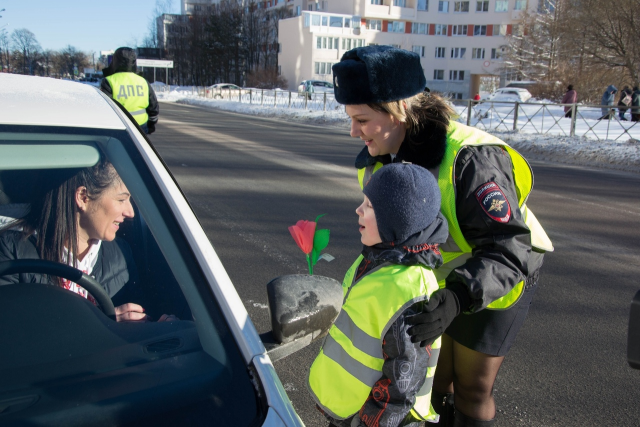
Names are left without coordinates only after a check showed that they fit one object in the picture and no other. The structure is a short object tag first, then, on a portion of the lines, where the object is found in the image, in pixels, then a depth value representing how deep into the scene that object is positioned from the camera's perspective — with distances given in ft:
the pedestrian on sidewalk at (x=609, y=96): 67.60
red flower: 6.15
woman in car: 4.90
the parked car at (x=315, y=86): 151.24
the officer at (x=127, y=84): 22.80
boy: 4.92
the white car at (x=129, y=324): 3.82
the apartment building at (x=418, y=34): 216.74
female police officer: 5.24
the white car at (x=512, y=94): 108.88
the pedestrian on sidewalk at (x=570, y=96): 67.36
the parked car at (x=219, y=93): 153.58
